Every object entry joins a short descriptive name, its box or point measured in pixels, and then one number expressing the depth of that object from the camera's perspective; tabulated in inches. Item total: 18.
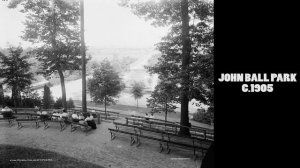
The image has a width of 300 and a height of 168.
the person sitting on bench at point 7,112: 650.2
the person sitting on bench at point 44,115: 622.8
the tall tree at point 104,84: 1044.5
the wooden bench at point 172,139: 407.5
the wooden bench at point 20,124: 577.9
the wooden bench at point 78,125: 543.0
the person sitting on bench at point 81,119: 572.2
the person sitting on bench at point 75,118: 596.1
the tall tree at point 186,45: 479.2
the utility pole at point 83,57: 592.8
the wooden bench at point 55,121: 584.4
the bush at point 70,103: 1127.6
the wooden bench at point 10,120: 594.9
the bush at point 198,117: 1077.2
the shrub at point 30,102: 1022.6
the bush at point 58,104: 1028.9
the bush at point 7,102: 940.9
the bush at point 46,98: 887.7
